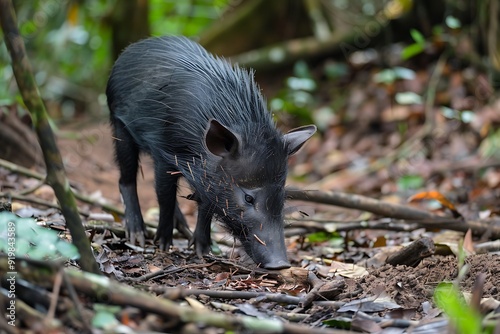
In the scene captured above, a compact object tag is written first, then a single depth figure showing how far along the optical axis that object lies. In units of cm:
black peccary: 907
